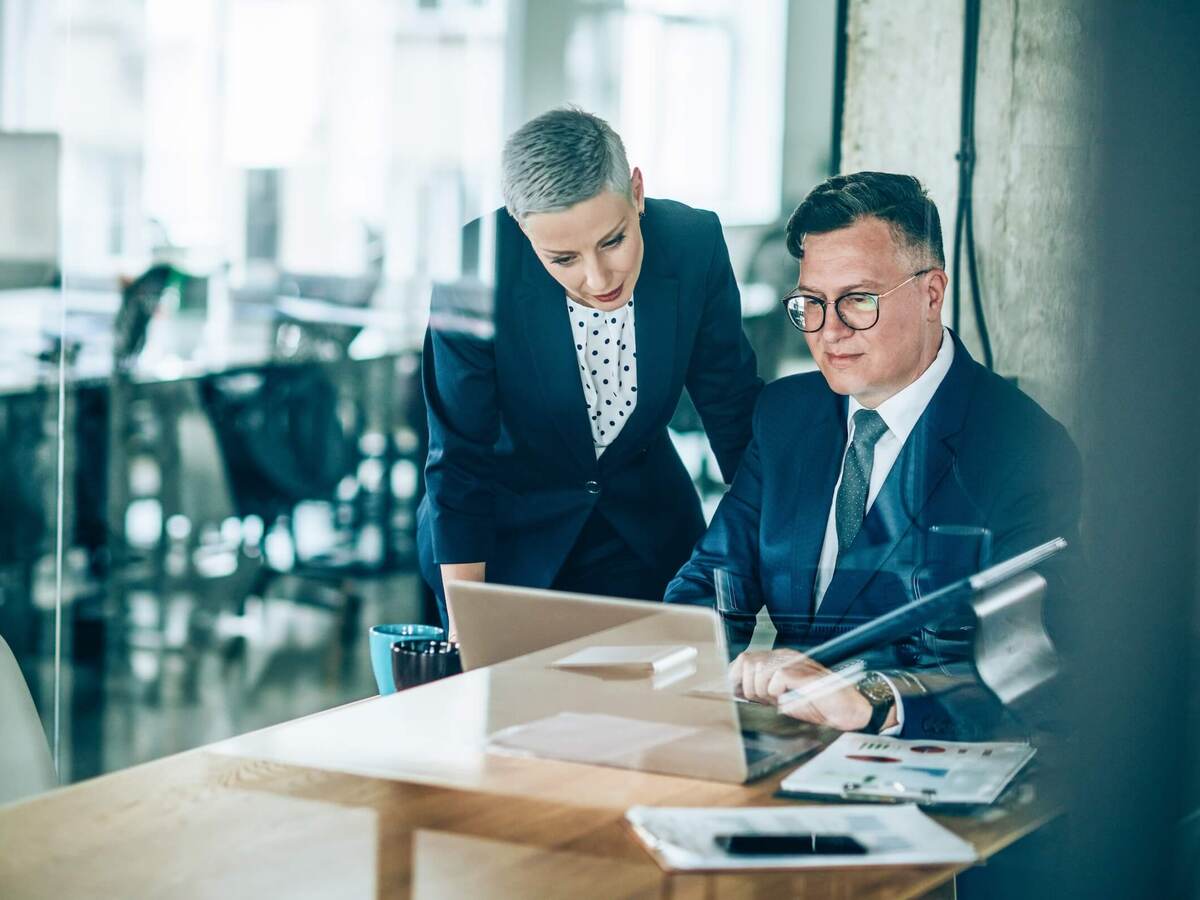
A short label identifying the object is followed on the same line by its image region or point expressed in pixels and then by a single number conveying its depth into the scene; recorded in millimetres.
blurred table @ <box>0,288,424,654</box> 3053
